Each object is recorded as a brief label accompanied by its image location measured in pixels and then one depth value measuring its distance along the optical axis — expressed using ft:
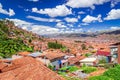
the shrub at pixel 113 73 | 38.94
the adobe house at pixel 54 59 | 96.38
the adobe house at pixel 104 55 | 101.89
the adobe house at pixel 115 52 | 80.33
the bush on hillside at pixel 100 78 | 35.42
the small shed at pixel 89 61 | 97.49
